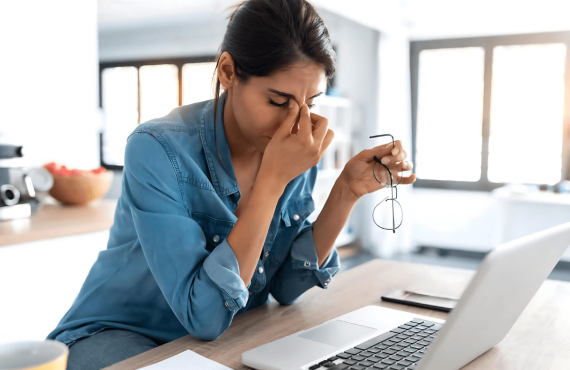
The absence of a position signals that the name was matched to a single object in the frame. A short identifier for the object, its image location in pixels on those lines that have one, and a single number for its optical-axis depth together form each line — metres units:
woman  0.83
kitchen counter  1.61
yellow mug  0.46
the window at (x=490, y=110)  4.46
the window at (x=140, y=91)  5.65
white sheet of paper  0.70
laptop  0.56
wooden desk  0.75
